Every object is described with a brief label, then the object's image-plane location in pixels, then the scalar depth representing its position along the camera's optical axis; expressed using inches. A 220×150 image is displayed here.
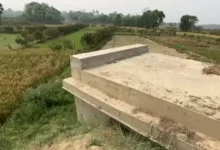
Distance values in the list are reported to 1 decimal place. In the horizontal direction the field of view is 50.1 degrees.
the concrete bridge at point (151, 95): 130.4
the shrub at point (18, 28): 1766.0
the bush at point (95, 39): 1099.3
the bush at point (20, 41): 1206.9
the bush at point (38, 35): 1358.3
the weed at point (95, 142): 149.8
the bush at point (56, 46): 1014.0
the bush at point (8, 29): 1743.4
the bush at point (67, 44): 1114.9
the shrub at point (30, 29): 1585.9
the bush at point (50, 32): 1448.1
